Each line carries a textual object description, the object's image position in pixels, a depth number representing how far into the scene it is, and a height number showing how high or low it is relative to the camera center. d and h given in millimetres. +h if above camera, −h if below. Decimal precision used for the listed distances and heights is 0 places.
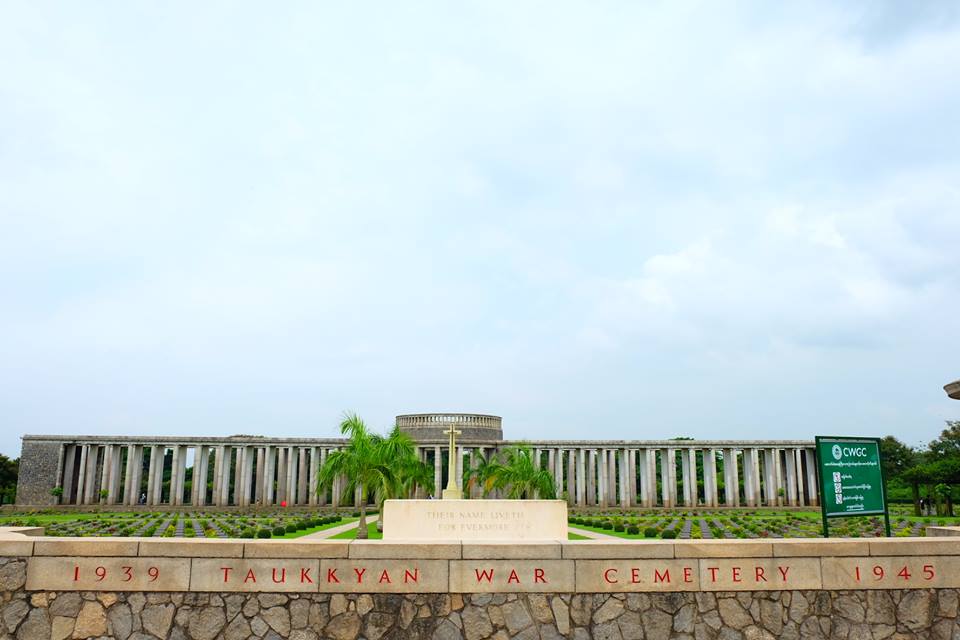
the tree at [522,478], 38406 -1318
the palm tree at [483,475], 39425 -1290
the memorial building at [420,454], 59812 -1122
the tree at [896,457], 70188 -218
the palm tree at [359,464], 27391 -438
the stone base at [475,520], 12586 -1171
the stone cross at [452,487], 16328 -775
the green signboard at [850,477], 11148 -351
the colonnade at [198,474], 59781 -1865
